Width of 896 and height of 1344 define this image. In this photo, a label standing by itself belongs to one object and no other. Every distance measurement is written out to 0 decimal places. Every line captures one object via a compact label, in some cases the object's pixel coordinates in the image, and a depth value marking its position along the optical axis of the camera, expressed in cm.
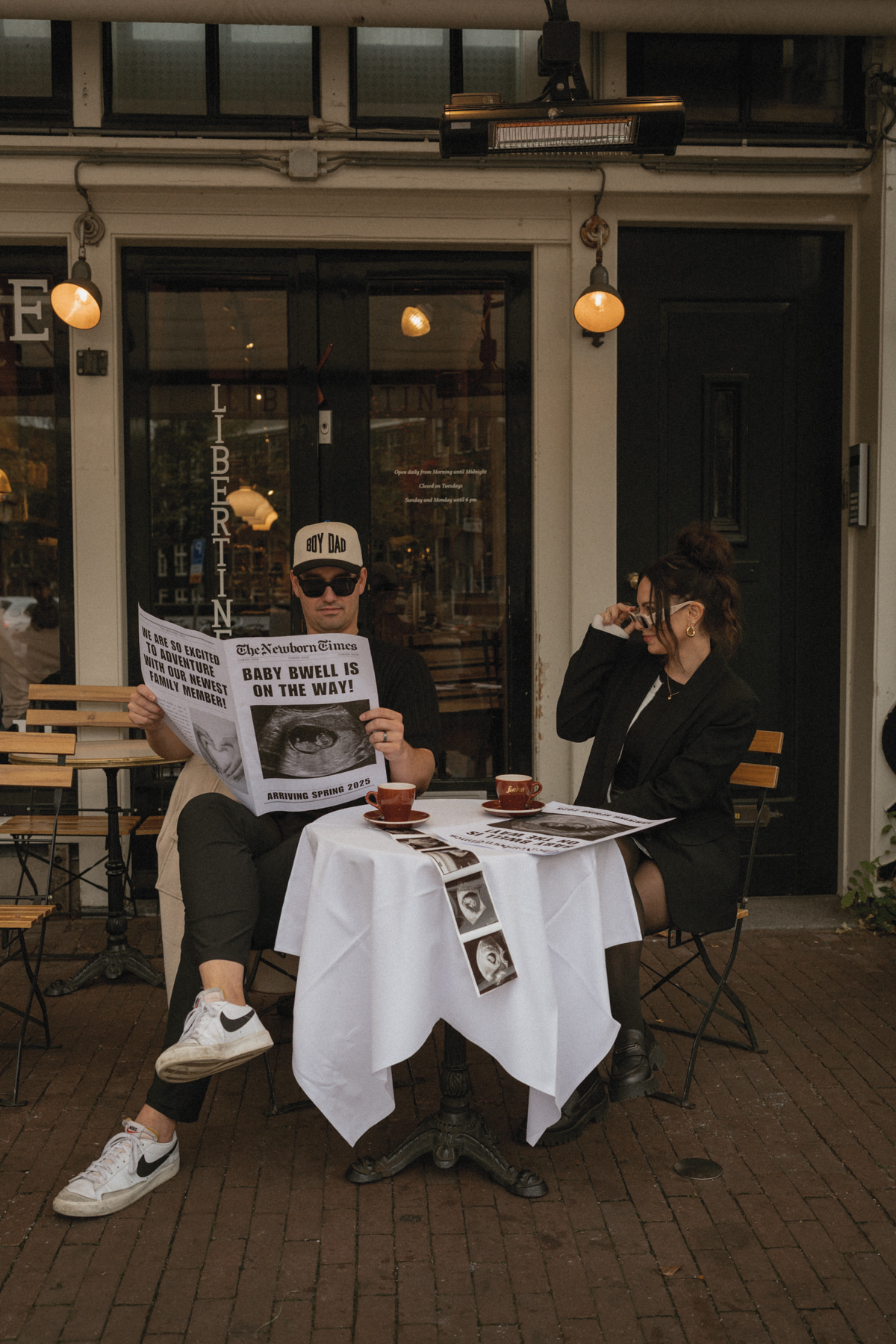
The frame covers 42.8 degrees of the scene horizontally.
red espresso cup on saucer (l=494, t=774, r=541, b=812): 328
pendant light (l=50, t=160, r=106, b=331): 532
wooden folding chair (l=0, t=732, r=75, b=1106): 369
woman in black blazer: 347
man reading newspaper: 292
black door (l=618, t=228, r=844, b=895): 591
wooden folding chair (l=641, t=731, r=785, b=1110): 394
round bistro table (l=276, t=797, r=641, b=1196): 287
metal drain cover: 322
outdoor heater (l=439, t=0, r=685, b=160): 408
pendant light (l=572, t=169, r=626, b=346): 549
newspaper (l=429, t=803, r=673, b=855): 294
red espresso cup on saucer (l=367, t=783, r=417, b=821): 315
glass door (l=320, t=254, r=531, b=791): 588
